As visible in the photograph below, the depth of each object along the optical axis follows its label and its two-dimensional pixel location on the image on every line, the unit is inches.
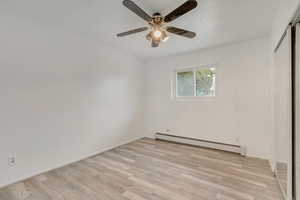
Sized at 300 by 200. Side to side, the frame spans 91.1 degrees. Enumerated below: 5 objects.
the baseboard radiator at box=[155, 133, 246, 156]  122.8
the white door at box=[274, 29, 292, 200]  57.4
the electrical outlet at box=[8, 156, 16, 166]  82.7
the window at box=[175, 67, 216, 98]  140.8
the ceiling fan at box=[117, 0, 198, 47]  59.7
